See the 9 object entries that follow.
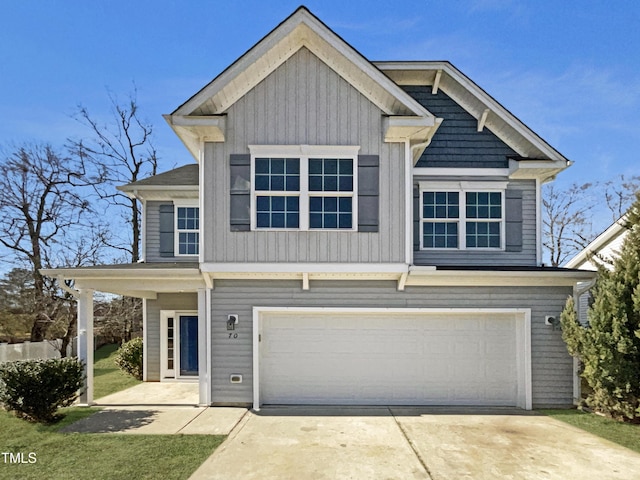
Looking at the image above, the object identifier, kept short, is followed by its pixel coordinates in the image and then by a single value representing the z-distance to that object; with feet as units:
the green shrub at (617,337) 22.40
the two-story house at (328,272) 25.18
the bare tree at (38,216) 56.29
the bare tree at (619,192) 80.28
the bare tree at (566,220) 81.76
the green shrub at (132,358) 36.22
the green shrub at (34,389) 22.39
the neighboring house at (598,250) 26.63
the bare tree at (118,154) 63.36
